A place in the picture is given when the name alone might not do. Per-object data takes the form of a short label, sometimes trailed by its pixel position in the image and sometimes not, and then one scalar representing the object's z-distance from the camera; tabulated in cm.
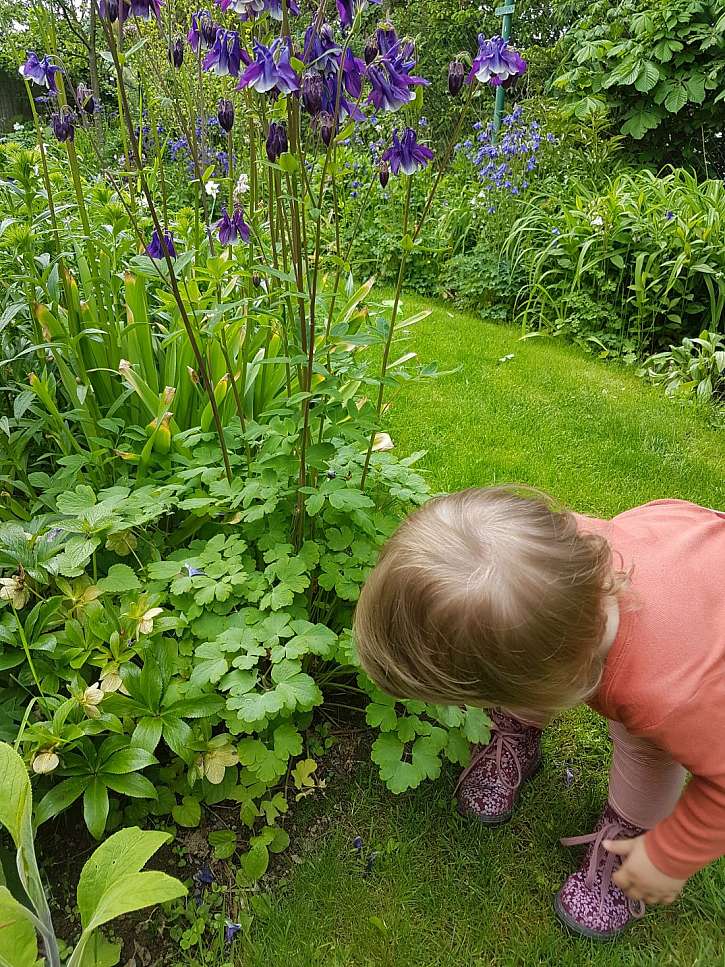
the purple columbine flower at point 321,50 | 118
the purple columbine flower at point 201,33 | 149
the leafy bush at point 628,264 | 385
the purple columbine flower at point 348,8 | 118
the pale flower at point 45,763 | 121
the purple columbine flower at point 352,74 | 120
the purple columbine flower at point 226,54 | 130
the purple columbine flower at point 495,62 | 133
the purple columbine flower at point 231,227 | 160
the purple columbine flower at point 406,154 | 134
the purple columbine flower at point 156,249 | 150
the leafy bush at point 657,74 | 527
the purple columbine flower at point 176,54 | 153
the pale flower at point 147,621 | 138
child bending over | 103
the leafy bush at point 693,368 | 340
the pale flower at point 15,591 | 142
